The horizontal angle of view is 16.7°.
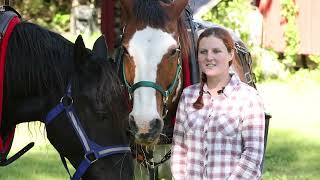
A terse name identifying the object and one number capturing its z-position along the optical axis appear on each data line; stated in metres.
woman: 4.95
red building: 18.75
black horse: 4.99
